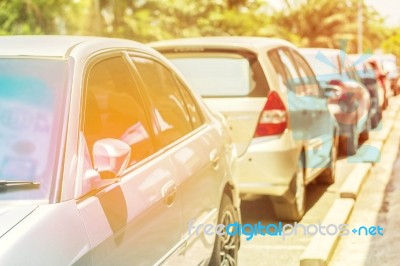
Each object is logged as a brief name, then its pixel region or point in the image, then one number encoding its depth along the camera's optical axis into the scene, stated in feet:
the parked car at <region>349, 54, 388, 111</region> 49.57
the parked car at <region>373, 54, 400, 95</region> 91.30
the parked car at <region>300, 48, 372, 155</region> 36.68
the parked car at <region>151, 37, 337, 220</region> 21.08
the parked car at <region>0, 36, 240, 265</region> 8.80
